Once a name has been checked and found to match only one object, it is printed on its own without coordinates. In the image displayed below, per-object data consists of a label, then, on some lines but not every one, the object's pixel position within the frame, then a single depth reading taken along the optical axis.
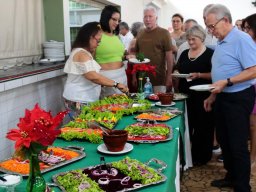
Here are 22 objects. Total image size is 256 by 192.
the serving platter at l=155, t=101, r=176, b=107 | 2.25
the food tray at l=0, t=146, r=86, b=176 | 1.15
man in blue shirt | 1.94
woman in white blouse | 2.28
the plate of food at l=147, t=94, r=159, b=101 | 2.46
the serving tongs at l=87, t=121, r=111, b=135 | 1.39
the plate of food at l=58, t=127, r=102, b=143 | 1.48
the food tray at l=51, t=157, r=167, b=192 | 1.03
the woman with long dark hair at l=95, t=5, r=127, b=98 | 2.73
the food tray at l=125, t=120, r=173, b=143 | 1.47
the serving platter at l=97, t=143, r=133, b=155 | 1.32
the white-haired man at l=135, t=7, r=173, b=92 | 3.17
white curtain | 2.52
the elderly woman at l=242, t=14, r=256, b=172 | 2.49
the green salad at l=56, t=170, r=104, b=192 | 1.00
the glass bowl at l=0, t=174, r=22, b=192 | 0.99
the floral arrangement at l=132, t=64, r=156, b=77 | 2.48
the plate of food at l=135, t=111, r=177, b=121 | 1.86
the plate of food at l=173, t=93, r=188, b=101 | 2.44
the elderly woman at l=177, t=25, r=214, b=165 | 2.61
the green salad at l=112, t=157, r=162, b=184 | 1.08
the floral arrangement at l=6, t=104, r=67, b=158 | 0.86
